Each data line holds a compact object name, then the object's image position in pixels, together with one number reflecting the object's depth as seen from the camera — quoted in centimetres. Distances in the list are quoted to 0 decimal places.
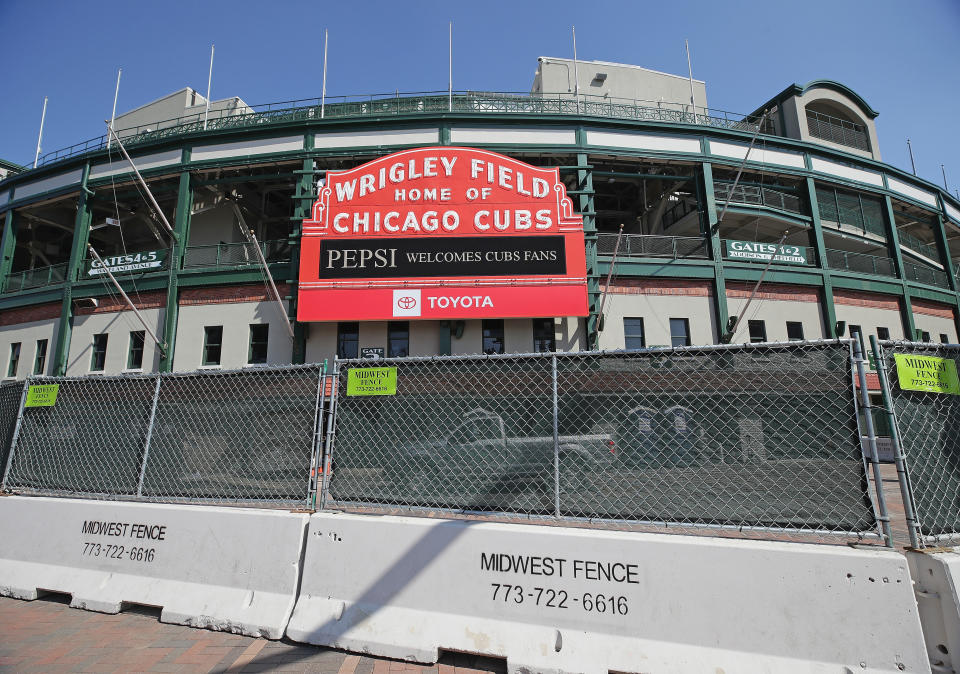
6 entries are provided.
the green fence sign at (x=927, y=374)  316
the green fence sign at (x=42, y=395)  512
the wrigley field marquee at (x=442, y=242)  1419
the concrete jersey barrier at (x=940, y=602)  269
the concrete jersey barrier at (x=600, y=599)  275
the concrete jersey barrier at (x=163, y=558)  375
